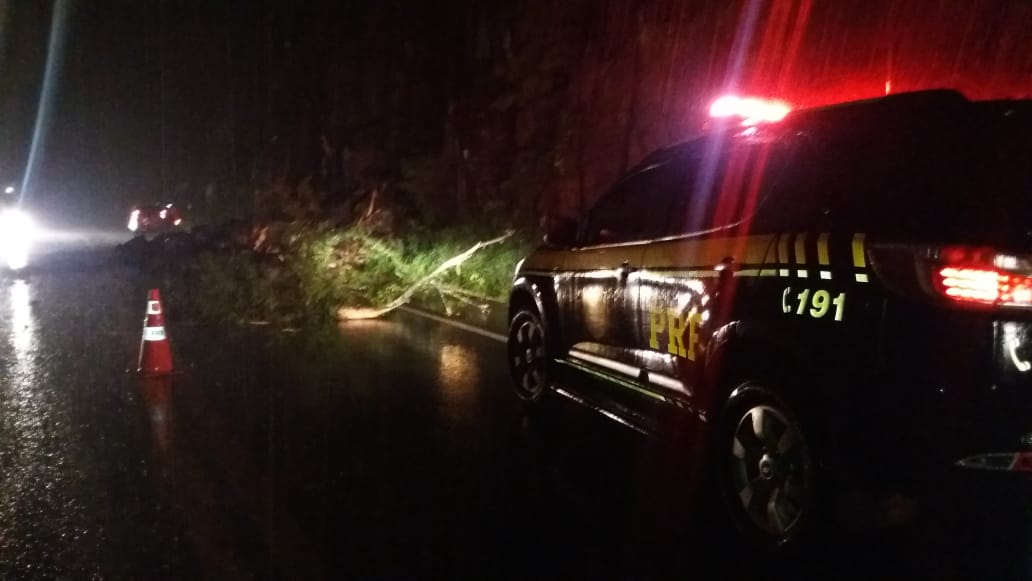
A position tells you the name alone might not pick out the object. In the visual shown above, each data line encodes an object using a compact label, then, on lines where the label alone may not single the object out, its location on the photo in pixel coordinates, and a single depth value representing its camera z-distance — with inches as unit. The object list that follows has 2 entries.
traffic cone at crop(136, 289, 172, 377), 342.0
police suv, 138.5
